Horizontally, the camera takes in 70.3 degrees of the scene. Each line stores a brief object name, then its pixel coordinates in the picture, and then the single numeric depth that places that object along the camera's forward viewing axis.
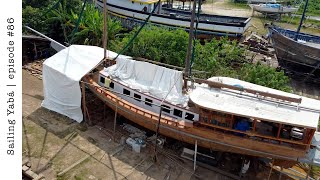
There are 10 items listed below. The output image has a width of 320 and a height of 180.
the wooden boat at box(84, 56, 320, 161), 10.06
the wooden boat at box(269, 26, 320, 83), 18.95
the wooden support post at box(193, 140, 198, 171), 10.99
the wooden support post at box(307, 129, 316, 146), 9.64
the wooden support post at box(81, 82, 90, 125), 12.81
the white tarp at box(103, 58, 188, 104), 12.04
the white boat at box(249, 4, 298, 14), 33.15
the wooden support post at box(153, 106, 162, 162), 11.14
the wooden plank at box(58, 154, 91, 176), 10.72
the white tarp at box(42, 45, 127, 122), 13.13
